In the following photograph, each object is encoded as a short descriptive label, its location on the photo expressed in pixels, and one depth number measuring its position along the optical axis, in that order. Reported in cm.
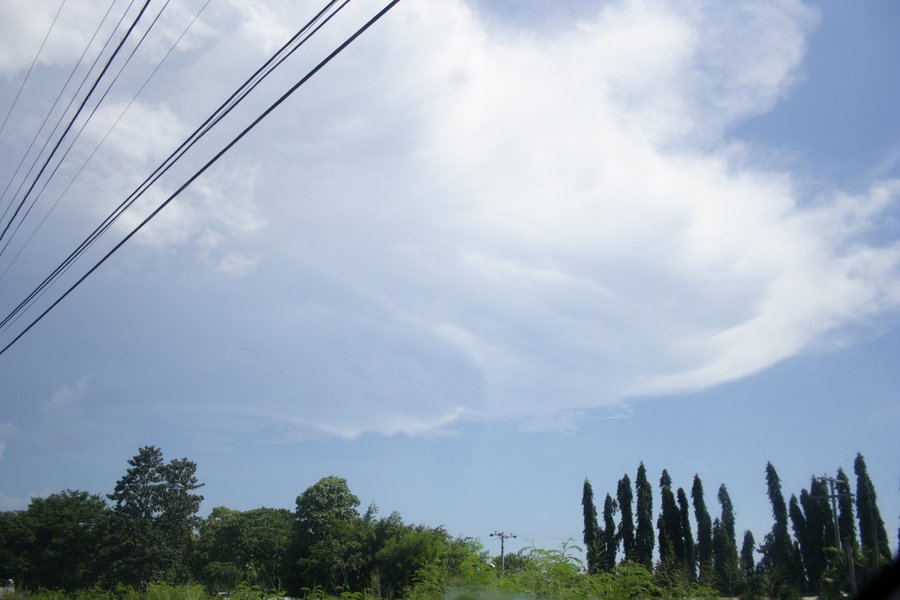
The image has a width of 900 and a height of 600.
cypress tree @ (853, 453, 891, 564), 4209
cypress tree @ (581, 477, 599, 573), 5556
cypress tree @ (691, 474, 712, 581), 5481
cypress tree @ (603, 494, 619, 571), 5325
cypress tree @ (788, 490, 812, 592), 4788
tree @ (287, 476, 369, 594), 4528
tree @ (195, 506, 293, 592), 5256
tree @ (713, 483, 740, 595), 5316
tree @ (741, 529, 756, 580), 5663
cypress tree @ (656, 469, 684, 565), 5186
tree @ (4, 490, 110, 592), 5088
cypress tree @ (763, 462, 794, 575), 5181
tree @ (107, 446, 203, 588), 5188
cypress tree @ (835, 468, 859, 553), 4503
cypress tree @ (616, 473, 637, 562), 5302
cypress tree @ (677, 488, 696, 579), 5269
